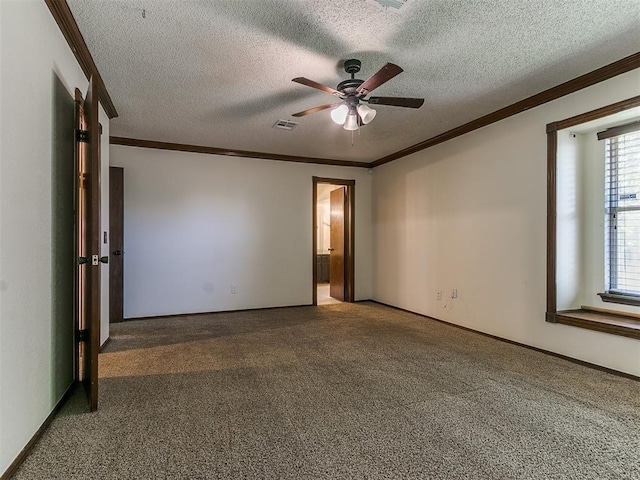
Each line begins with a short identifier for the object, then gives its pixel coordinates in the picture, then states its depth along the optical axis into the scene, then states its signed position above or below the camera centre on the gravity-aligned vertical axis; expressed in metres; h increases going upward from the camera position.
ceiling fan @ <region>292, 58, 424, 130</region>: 2.54 +1.14
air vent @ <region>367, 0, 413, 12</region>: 1.98 +1.40
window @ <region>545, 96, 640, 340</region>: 2.99 +0.18
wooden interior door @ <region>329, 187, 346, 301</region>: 6.40 -0.10
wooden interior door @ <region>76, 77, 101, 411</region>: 2.13 -0.02
